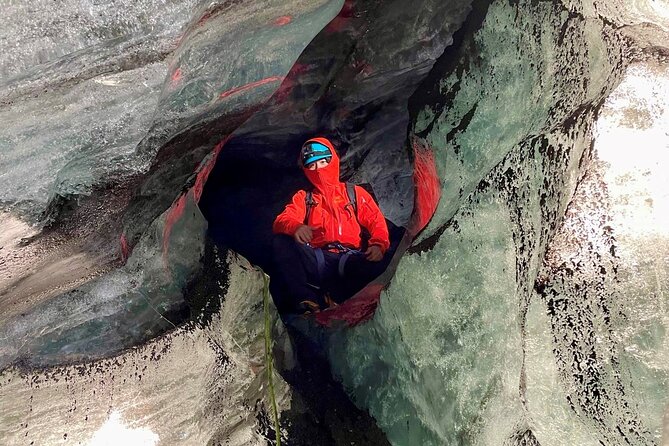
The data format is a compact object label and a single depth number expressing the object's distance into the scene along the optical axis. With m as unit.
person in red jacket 2.13
